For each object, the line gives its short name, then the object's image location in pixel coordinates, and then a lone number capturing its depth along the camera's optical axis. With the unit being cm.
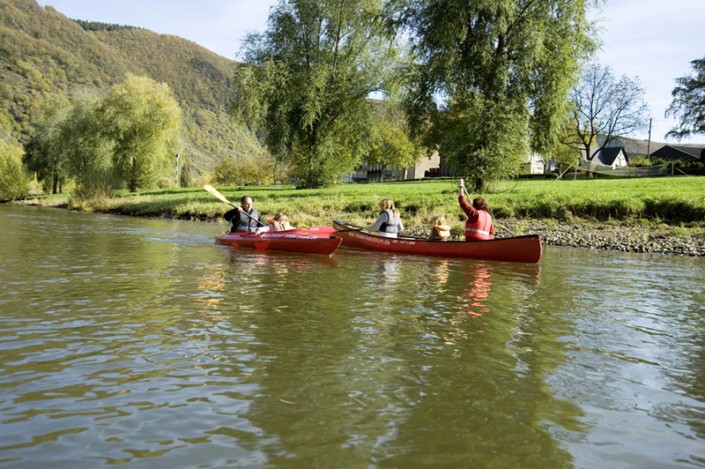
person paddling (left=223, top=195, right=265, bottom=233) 1662
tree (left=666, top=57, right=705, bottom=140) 5419
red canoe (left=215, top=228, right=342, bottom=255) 1481
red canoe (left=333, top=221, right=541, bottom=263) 1399
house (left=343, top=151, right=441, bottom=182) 9650
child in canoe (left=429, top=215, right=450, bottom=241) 1603
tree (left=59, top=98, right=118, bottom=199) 4338
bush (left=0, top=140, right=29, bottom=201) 5819
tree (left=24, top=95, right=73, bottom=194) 6057
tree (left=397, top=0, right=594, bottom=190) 2452
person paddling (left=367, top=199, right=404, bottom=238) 1612
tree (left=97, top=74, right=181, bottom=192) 4719
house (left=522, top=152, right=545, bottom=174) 7237
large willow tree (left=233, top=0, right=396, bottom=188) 3294
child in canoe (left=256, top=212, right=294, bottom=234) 1627
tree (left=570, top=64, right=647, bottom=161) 6384
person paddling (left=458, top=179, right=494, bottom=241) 1480
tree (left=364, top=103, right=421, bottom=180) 7062
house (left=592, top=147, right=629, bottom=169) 8081
